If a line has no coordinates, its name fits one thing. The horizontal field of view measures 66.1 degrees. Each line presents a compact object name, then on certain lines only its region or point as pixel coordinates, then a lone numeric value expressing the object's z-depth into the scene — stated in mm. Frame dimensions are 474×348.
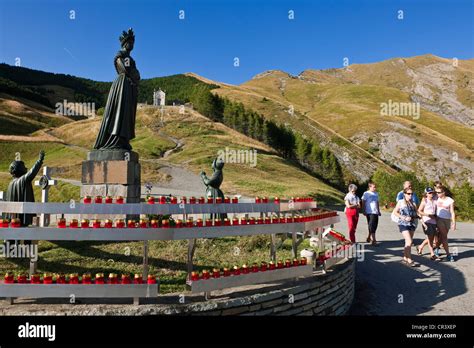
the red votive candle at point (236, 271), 6689
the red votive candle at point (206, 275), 6219
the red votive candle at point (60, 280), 5859
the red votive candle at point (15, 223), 6235
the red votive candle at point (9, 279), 5828
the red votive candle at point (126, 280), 5899
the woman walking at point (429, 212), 12039
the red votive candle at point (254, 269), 6902
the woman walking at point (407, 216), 11266
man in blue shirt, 11633
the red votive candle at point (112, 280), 5964
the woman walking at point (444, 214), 11703
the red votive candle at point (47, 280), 5837
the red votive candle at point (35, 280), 5867
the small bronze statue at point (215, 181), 12414
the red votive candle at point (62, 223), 6250
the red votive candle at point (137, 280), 5945
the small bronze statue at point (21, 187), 9156
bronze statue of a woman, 12156
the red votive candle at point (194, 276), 6113
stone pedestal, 11555
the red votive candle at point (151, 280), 5977
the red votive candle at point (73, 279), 5859
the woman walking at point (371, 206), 13891
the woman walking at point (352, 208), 13000
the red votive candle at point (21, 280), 5891
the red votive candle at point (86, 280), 5892
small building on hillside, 88688
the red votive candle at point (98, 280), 5902
